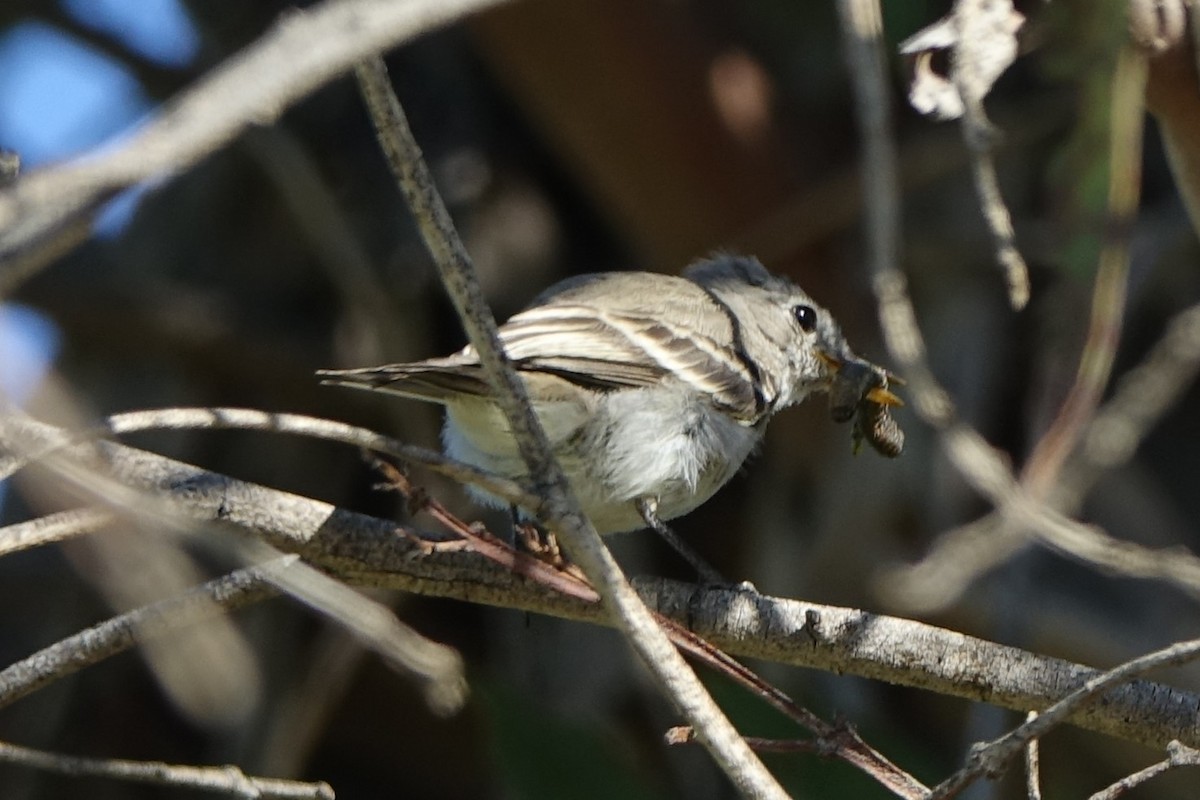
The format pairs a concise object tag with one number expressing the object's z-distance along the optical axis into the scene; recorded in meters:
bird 6.87
